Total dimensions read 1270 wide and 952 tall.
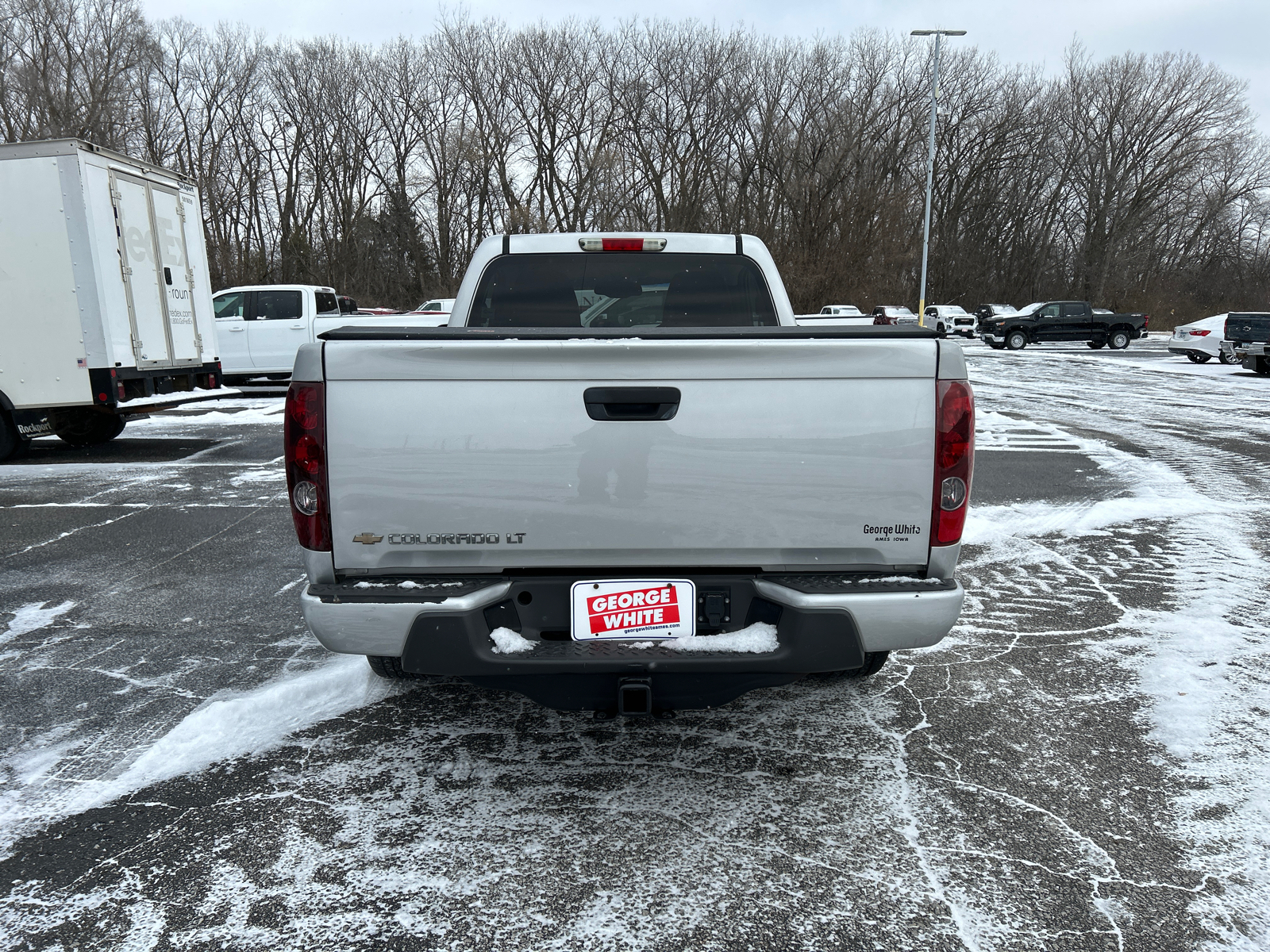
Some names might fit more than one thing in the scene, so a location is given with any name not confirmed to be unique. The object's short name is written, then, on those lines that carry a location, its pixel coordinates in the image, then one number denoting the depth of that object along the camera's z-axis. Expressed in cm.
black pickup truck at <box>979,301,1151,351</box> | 3409
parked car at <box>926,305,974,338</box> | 4850
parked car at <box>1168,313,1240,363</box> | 2441
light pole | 2816
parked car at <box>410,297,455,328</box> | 3030
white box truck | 889
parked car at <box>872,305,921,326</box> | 3675
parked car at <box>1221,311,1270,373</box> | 2069
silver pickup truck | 255
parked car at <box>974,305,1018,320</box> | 4856
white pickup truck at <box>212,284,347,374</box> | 1645
